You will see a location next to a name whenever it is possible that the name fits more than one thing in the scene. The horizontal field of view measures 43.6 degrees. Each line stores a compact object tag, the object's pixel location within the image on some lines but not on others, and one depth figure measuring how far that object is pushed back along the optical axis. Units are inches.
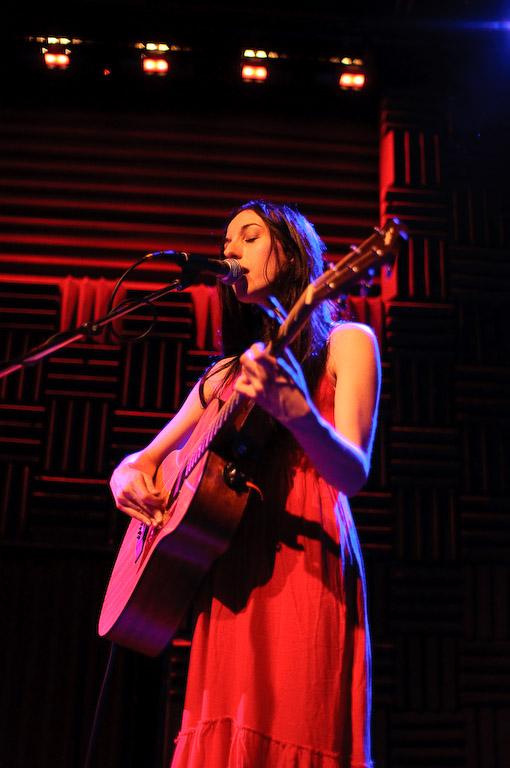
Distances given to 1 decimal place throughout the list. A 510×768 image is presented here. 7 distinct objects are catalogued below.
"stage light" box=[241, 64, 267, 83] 161.3
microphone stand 65.3
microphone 71.1
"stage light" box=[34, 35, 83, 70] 157.8
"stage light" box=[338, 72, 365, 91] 161.8
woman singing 55.4
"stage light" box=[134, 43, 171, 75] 159.0
